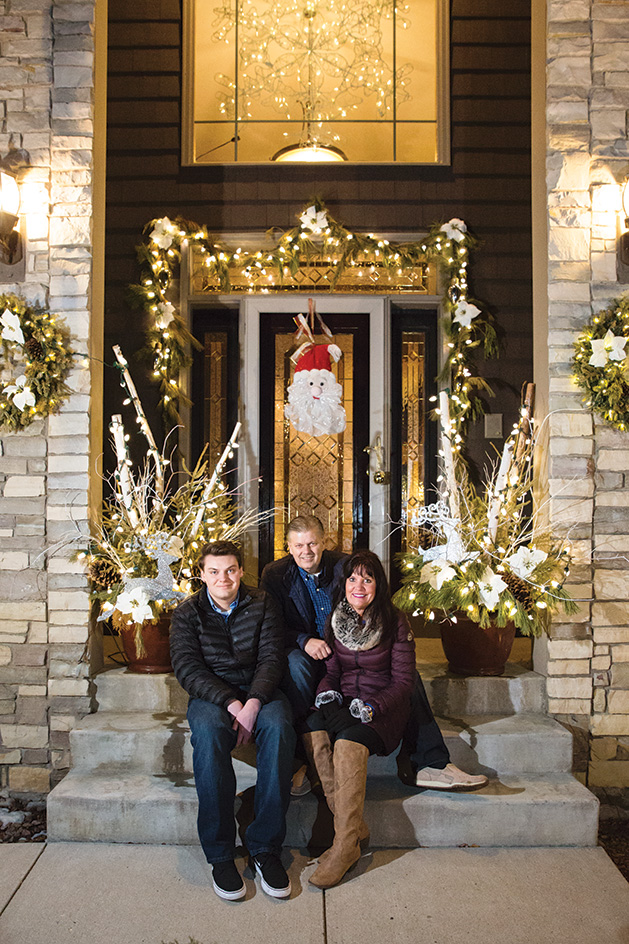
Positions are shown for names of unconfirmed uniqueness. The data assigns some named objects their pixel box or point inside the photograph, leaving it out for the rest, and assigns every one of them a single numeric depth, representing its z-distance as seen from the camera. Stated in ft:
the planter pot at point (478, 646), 11.10
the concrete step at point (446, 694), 11.09
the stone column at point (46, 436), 11.27
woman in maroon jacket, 8.52
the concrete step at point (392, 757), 10.21
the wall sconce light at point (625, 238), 11.11
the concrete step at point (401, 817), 9.20
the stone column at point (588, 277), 11.18
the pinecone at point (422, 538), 16.18
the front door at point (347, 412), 16.21
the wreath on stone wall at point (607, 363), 10.82
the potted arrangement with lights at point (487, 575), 10.62
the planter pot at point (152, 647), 11.14
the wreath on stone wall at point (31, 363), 11.08
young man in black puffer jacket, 8.29
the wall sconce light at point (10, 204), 11.16
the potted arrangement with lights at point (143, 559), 10.89
